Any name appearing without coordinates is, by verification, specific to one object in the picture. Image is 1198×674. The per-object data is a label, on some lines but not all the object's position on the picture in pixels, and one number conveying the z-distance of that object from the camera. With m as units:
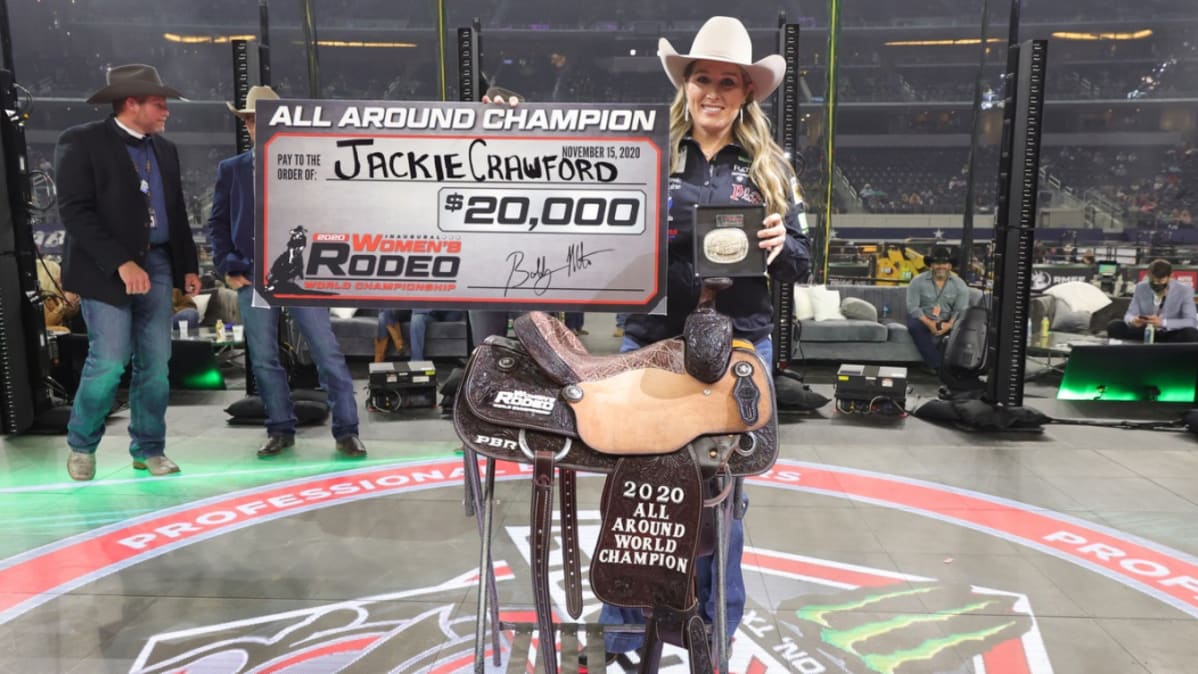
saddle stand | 1.33
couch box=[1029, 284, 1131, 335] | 6.78
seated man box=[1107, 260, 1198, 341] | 5.41
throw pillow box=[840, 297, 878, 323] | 6.77
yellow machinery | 9.52
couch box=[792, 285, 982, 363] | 6.49
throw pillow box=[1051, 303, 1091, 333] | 6.80
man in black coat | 3.04
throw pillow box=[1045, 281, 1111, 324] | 6.96
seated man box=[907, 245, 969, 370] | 6.20
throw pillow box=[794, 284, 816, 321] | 6.72
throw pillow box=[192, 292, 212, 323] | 6.64
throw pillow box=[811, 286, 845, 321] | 6.72
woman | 1.65
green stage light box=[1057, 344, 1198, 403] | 4.92
